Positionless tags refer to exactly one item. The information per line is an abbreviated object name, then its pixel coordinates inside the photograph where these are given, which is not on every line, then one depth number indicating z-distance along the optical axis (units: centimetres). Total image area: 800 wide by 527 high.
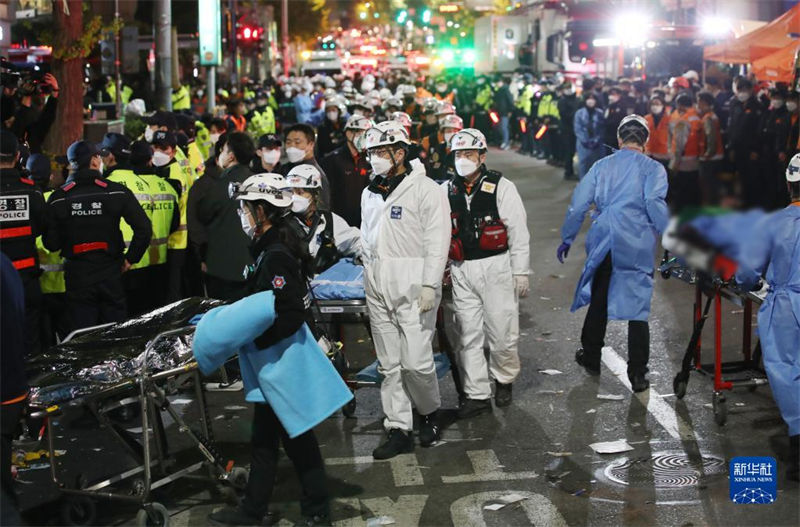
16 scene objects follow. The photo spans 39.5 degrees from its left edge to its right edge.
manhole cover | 667
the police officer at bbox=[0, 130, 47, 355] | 737
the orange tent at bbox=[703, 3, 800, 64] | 1667
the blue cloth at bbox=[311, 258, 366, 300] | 787
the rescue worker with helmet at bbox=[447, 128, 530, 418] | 800
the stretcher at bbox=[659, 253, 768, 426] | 766
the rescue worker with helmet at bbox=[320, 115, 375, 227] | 1141
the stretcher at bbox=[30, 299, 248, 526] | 575
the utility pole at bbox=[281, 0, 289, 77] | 5744
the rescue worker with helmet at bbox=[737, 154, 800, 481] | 648
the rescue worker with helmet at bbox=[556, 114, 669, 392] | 835
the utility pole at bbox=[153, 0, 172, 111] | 1828
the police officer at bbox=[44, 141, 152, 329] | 795
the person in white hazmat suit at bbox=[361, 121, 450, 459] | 718
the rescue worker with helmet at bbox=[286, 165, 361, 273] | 782
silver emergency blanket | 570
